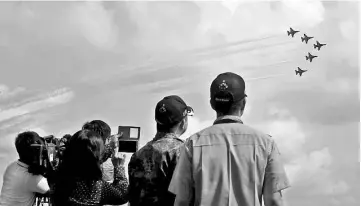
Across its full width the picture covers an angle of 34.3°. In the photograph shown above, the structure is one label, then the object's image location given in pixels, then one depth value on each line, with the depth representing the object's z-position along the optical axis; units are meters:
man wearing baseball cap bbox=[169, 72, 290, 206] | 5.25
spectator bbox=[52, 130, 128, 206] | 6.62
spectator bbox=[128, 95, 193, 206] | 6.54
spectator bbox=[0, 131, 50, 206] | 7.71
